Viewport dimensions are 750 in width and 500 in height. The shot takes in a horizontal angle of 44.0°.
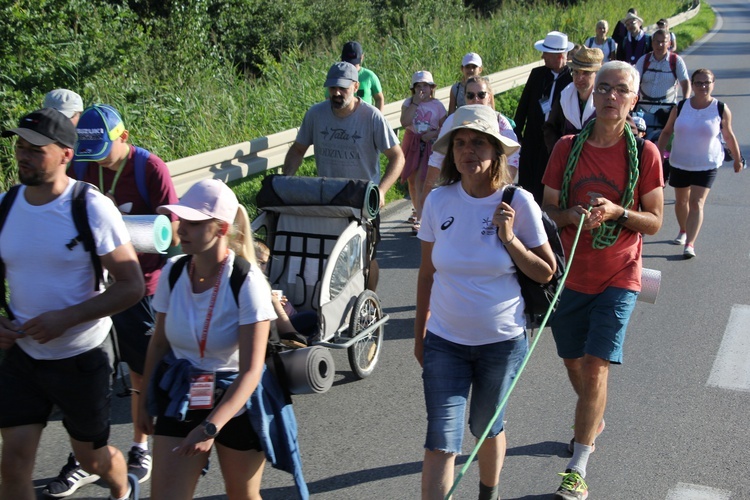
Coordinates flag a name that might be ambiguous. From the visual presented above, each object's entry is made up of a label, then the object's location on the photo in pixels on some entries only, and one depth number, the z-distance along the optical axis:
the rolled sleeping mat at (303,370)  3.68
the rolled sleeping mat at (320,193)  6.14
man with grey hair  4.53
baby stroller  5.98
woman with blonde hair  3.43
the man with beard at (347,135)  6.89
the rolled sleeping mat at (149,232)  4.25
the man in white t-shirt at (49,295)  3.79
